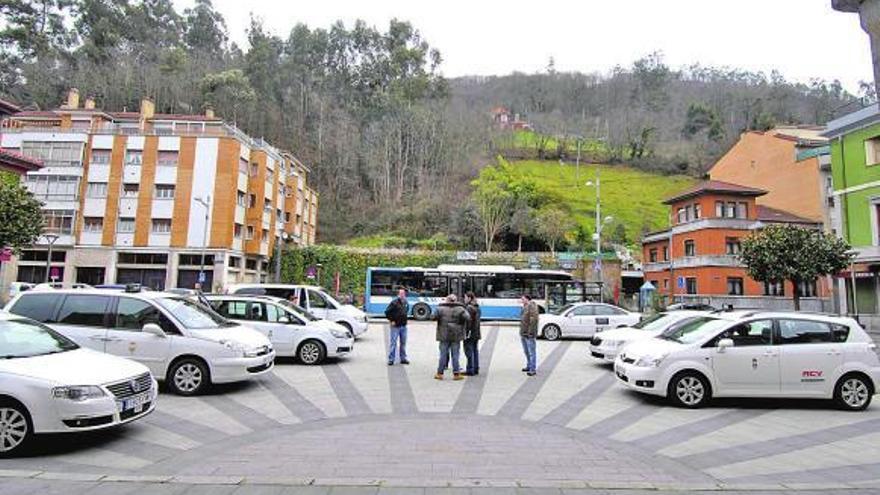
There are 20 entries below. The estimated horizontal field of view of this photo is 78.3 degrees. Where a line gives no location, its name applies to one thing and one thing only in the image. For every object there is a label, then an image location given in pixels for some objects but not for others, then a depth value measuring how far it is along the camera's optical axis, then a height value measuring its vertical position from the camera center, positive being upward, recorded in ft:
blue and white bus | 91.20 +3.69
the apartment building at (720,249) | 121.60 +15.55
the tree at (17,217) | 66.69 +9.80
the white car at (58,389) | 19.12 -3.40
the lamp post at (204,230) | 129.09 +17.83
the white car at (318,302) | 56.95 +0.11
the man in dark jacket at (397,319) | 40.65 -1.00
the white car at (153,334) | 30.25 -2.01
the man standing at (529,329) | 38.19 -1.38
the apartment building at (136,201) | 138.21 +25.08
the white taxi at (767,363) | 29.12 -2.53
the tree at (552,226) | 161.07 +25.10
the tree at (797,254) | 79.15 +9.30
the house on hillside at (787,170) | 133.69 +40.68
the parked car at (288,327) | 41.19 -1.87
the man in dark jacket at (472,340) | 37.49 -2.21
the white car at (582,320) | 64.44 -1.09
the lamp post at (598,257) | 113.56 +11.64
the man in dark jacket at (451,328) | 36.04 -1.35
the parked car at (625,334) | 41.33 -1.70
